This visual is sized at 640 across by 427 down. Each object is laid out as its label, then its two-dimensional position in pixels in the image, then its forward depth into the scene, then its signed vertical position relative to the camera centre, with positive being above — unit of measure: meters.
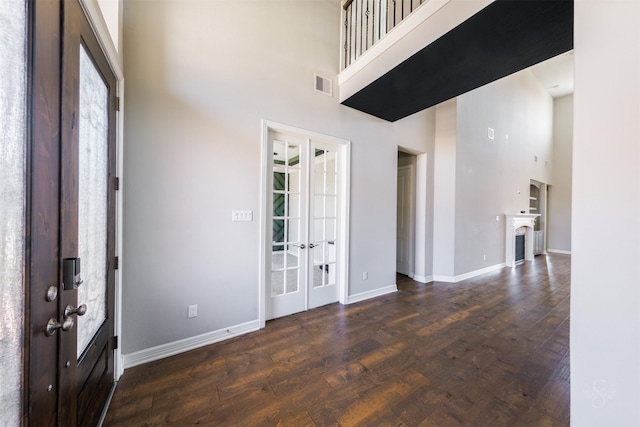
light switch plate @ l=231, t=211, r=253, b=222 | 2.40 -0.05
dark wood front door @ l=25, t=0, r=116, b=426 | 0.79 -0.04
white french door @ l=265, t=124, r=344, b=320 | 2.77 -0.14
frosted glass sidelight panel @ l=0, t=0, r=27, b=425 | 0.70 +0.04
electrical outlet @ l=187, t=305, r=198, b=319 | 2.19 -0.96
